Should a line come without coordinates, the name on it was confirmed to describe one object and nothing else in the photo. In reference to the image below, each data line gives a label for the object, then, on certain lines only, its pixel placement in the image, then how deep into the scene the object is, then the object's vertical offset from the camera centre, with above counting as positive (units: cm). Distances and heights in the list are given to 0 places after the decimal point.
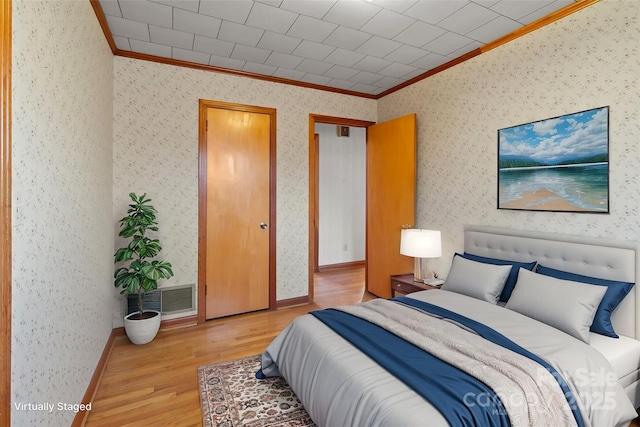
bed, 133 -74
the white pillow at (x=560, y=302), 190 -59
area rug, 191 -125
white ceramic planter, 288 -109
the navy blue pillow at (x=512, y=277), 249 -53
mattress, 179 -83
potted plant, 282 -53
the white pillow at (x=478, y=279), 246 -56
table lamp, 321 -34
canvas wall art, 223 +37
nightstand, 321 -78
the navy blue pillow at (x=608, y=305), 196 -59
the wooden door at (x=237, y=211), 350 -1
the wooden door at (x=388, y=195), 376 +19
